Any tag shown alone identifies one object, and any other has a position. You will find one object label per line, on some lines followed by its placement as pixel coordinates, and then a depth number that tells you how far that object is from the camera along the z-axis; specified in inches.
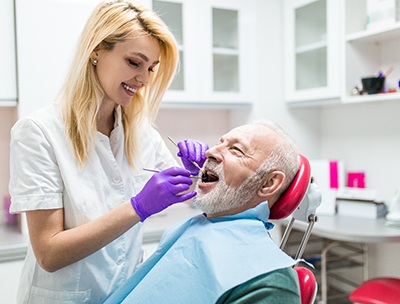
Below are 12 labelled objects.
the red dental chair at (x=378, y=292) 74.9
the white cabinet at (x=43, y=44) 89.0
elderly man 42.8
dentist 48.9
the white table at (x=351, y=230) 84.5
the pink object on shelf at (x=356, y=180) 111.4
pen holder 97.3
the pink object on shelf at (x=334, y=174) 111.5
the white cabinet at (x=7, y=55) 89.5
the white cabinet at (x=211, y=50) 106.6
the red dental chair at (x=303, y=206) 48.7
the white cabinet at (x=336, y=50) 101.2
